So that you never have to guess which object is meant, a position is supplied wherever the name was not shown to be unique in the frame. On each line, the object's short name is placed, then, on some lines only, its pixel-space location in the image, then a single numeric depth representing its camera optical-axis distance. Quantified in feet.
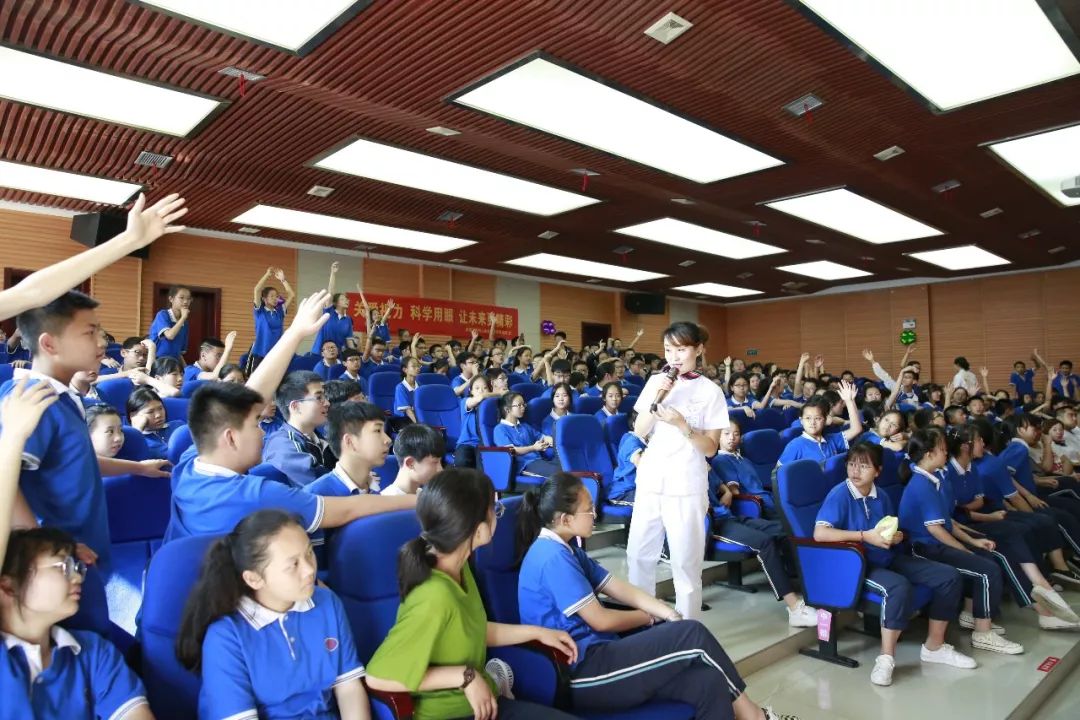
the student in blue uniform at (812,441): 15.75
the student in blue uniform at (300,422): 9.25
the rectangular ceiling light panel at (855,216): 28.55
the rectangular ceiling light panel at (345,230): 30.60
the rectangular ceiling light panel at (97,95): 16.19
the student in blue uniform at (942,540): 12.41
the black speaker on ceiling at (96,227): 27.99
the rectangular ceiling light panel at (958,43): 14.14
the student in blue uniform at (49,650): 4.34
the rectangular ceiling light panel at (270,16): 13.50
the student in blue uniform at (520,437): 18.53
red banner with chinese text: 38.88
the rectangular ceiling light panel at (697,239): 33.22
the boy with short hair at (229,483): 5.97
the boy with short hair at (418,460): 8.33
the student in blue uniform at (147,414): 11.96
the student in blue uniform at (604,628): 6.93
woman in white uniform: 9.90
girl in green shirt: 5.64
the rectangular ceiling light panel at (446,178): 22.85
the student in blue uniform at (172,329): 21.85
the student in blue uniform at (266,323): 25.46
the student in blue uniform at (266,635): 4.98
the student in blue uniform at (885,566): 11.08
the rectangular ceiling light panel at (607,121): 17.46
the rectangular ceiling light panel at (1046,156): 21.63
